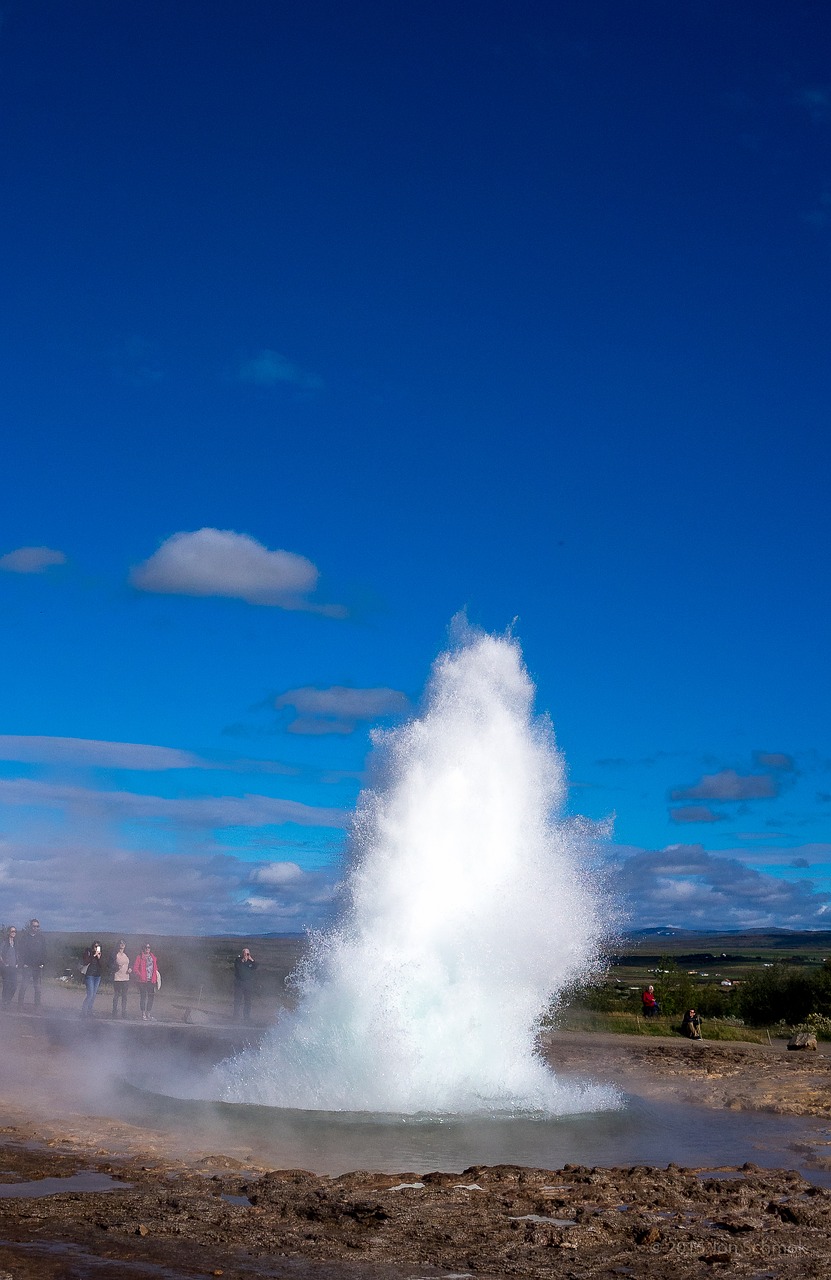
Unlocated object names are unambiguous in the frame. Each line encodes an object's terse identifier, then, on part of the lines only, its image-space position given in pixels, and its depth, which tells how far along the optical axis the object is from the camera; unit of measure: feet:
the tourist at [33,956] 76.38
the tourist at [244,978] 76.69
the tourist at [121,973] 76.33
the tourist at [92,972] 72.33
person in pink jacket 76.74
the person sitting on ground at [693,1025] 78.56
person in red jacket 96.53
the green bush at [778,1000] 103.76
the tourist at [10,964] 76.79
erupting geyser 47.29
